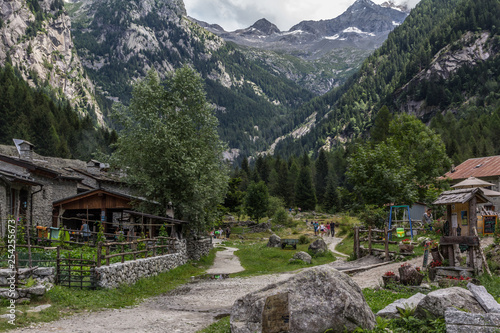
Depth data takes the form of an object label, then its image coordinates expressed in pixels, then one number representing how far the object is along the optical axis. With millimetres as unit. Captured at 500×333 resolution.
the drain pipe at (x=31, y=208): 30573
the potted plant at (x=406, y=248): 24578
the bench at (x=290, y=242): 40406
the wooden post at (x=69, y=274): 15903
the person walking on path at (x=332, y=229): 53103
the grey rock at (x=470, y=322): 7820
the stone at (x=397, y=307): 10102
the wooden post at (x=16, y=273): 13461
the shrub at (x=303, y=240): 43500
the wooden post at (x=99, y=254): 16859
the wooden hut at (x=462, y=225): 15750
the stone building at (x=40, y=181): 26373
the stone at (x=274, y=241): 42625
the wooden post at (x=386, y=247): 25016
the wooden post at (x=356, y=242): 28375
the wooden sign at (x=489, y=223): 28328
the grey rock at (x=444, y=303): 9062
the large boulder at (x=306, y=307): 9242
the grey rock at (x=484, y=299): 8797
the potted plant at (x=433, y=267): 16688
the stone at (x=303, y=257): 30381
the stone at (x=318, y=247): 34166
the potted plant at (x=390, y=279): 16000
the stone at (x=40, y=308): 12561
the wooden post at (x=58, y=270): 15952
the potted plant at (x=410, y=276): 15633
